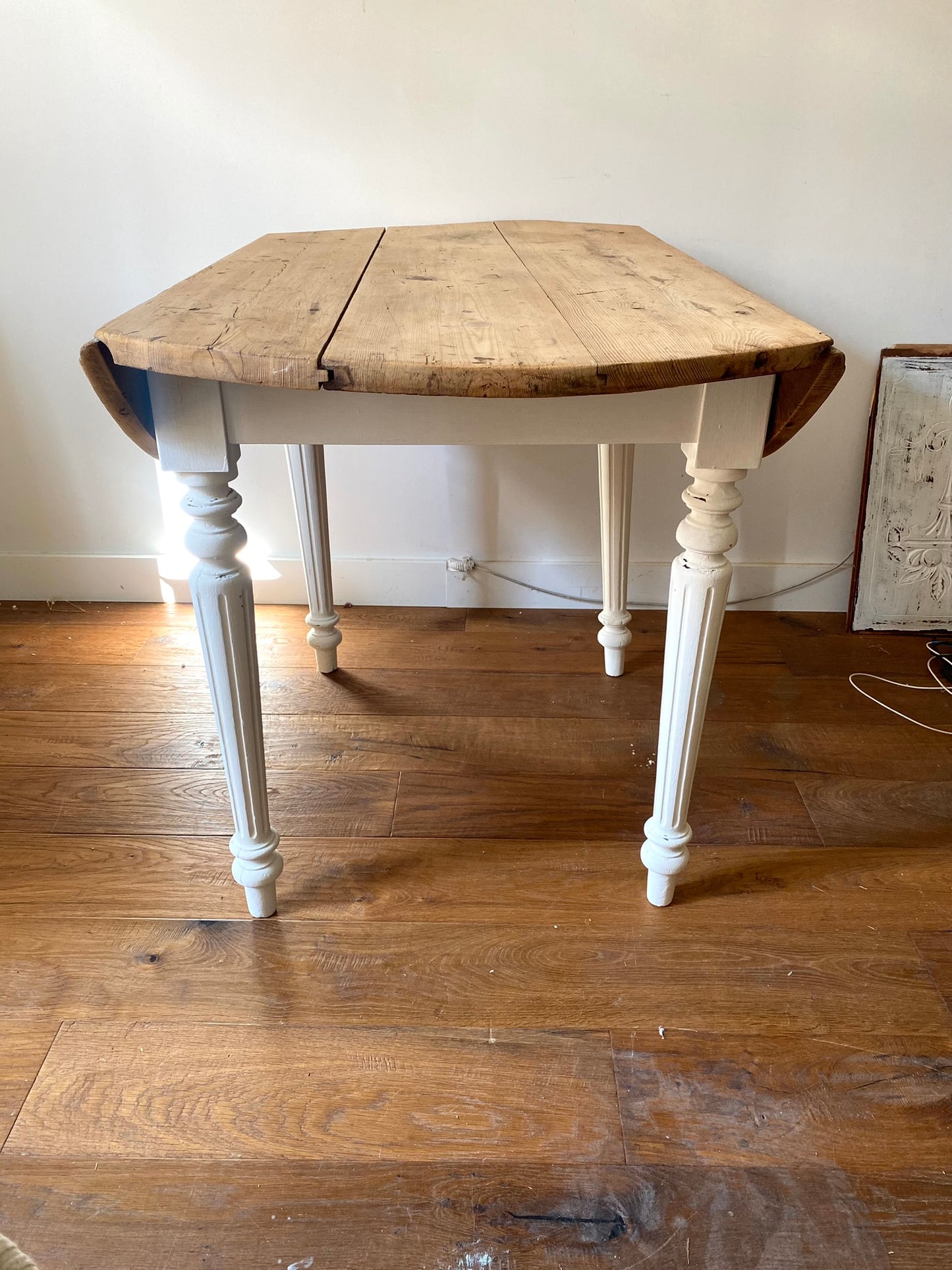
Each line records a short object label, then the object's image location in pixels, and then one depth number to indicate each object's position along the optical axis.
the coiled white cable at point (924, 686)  1.63
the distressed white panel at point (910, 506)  1.71
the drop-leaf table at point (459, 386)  0.78
